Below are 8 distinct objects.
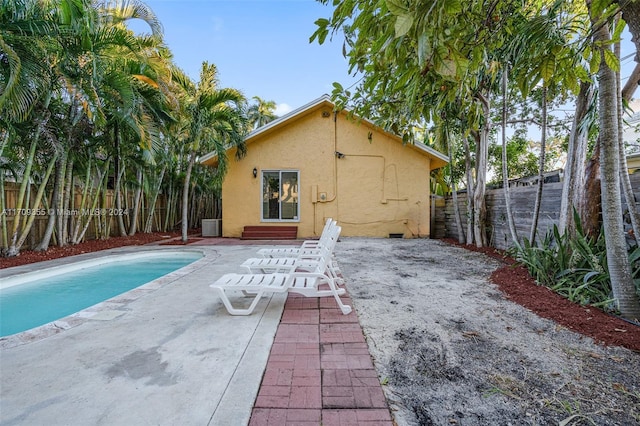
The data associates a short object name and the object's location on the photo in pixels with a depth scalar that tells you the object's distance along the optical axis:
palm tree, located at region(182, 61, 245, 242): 9.52
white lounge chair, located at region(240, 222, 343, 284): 4.28
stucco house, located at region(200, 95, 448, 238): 11.62
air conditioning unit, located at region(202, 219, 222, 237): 12.25
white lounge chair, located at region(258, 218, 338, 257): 5.07
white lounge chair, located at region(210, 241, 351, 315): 3.33
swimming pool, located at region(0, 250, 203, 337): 4.34
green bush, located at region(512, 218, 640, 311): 3.62
